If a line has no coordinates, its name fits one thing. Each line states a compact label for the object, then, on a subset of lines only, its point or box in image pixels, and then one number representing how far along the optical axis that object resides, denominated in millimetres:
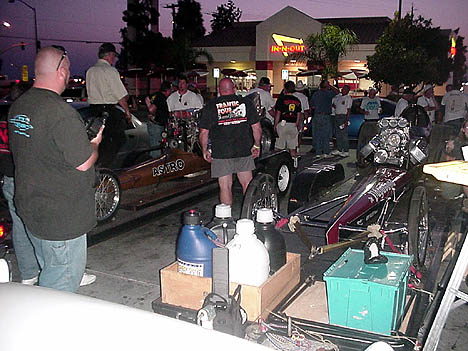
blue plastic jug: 3709
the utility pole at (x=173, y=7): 74750
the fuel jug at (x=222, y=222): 4312
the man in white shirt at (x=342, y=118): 13539
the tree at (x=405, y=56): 34188
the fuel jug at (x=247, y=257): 3588
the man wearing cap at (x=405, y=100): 12509
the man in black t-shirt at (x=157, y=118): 10852
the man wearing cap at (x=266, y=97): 12188
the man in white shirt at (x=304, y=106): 11820
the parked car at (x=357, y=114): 16859
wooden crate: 3570
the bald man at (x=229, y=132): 6773
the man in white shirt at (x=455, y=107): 13375
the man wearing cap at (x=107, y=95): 7832
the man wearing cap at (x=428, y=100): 14227
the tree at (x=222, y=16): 86938
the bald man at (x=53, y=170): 3457
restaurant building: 37125
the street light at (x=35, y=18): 43344
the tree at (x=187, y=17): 74775
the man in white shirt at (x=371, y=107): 14922
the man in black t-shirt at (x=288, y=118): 11711
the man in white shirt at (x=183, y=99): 10578
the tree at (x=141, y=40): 58094
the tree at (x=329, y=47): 28848
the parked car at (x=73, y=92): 29203
